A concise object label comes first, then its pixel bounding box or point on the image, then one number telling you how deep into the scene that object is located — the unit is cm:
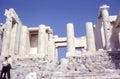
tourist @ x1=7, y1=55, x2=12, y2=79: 1128
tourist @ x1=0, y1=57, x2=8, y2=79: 1136
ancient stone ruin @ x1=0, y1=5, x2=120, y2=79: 1278
